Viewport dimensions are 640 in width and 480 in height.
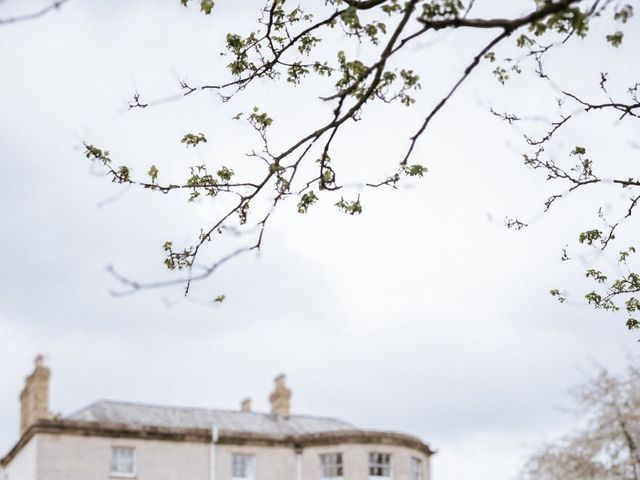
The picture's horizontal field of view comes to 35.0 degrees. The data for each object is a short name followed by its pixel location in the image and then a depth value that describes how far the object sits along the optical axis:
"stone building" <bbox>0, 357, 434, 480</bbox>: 36.22
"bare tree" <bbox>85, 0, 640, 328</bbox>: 6.94
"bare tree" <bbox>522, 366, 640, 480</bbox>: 31.67
